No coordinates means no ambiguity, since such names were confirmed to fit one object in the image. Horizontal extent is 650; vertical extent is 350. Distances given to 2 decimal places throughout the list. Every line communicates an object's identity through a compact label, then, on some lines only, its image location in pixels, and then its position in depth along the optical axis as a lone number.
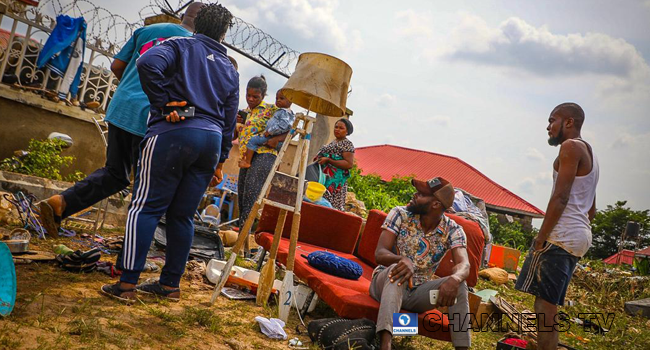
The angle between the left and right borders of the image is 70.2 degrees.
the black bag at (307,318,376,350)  2.96
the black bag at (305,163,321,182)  6.41
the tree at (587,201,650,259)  31.38
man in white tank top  3.20
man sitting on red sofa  3.28
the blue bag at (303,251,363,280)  4.04
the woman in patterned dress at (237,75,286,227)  5.59
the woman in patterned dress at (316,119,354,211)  6.31
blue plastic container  2.28
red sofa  3.31
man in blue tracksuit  3.05
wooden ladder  3.73
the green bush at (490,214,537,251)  20.05
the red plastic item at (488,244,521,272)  11.81
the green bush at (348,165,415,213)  13.05
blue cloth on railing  7.02
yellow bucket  5.71
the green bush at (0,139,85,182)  6.15
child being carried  5.54
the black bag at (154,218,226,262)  5.10
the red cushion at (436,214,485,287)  4.59
